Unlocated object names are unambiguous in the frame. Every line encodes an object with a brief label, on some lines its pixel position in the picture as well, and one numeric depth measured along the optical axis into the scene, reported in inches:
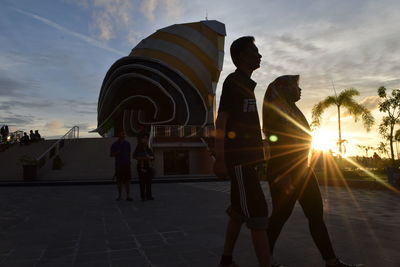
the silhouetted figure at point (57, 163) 798.5
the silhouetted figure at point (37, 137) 1053.0
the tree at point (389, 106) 876.6
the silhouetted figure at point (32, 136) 1041.7
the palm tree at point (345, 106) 1013.0
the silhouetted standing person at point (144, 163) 343.0
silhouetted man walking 96.5
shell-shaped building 1808.7
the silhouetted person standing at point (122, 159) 341.4
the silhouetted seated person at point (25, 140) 1004.6
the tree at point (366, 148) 1011.3
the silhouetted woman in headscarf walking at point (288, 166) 114.0
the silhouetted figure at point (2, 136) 1030.8
